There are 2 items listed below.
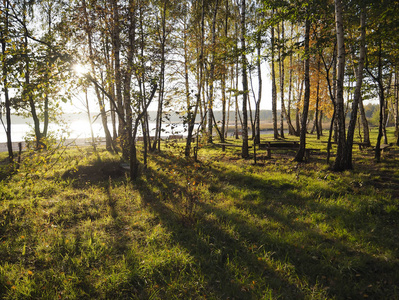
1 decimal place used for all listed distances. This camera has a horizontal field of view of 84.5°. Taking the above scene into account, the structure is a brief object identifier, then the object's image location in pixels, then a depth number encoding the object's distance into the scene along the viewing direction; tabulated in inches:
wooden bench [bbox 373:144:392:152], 442.2
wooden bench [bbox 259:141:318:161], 461.2
